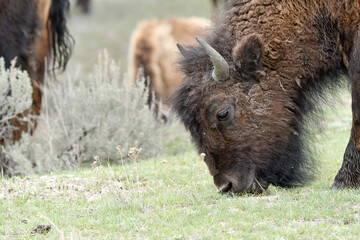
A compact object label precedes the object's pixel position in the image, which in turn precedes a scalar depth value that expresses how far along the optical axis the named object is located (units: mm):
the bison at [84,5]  65281
